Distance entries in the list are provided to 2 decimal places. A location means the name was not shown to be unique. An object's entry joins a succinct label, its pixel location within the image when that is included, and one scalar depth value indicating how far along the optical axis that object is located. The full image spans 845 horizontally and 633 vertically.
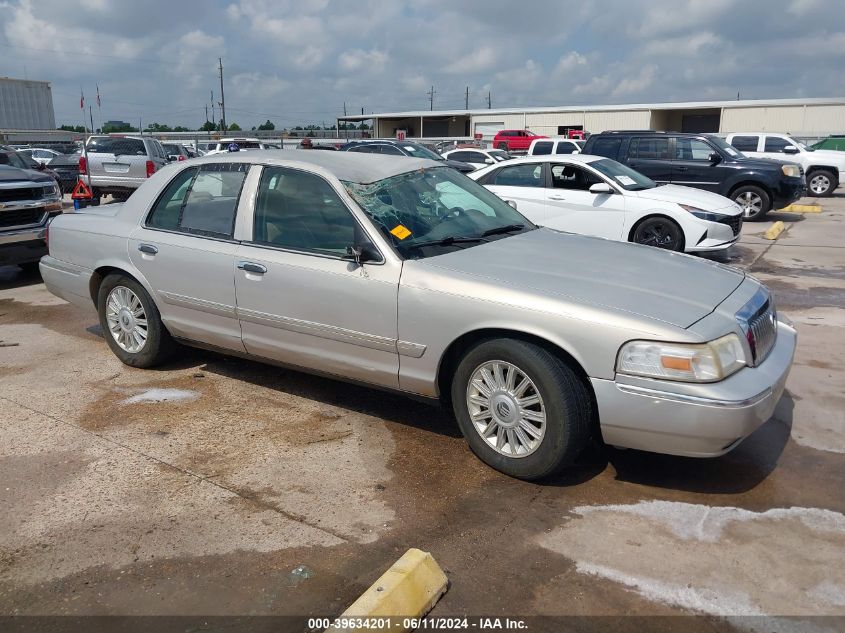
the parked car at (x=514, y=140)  39.06
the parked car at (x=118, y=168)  16.22
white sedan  9.43
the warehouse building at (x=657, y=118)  41.94
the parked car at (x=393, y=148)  19.19
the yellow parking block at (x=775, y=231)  12.36
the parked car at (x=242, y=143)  29.48
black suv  13.78
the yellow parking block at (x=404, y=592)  2.60
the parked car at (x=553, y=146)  21.69
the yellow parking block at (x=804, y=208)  16.64
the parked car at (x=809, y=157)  19.91
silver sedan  3.35
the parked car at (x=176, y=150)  24.40
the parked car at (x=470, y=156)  23.45
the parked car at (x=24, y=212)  8.30
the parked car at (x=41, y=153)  24.81
